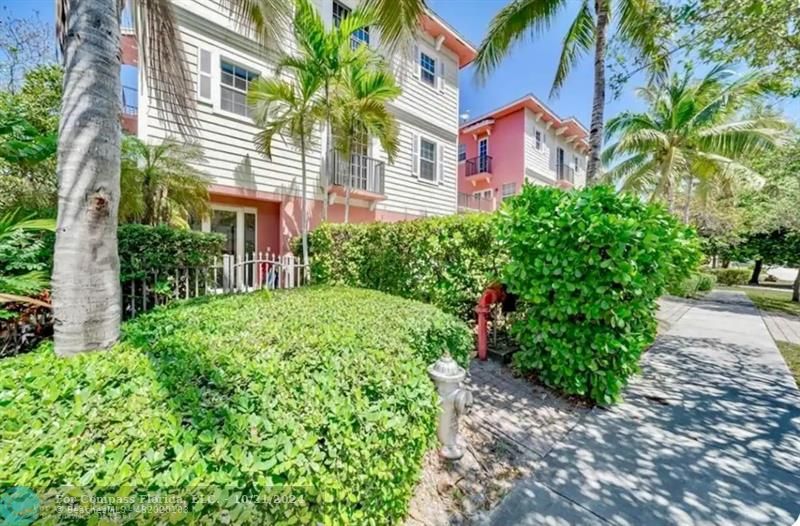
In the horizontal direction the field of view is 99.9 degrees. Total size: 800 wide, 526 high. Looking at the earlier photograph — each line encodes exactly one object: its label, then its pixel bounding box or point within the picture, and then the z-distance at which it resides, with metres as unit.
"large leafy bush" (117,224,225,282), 4.98
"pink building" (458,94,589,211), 18.52
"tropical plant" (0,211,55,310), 3.05
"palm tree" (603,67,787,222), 11.41
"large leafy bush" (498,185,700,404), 3.66
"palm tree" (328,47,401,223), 8.41
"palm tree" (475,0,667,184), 7.00
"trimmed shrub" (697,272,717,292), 16.09
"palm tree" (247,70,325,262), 7.66
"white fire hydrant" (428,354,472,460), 2.74
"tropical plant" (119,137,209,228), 6.35
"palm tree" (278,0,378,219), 7.07
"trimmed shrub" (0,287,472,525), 1.28
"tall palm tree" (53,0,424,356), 2.40
